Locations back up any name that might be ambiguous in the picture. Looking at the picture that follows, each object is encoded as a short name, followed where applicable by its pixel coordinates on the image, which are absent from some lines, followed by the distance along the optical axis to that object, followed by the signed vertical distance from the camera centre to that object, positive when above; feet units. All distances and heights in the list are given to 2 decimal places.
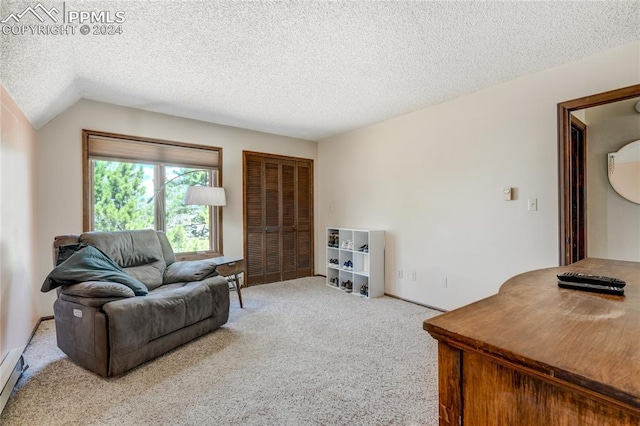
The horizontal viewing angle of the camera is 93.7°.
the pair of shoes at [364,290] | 13.59 -3.54
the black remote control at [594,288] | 4.09 -1.12
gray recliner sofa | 6.75 -2.23
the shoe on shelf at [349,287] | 14.30 -3.58
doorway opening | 8.56 +0.81
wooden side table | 10.71 -1.94
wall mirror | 9.70 +1.25
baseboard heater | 5.73 -3.37
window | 11.51 +1.20
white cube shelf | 13.35 -2.33
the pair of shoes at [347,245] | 14.58 -1.59
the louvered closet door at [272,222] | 15.93 -0.45
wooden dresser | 1.98 -1.14
